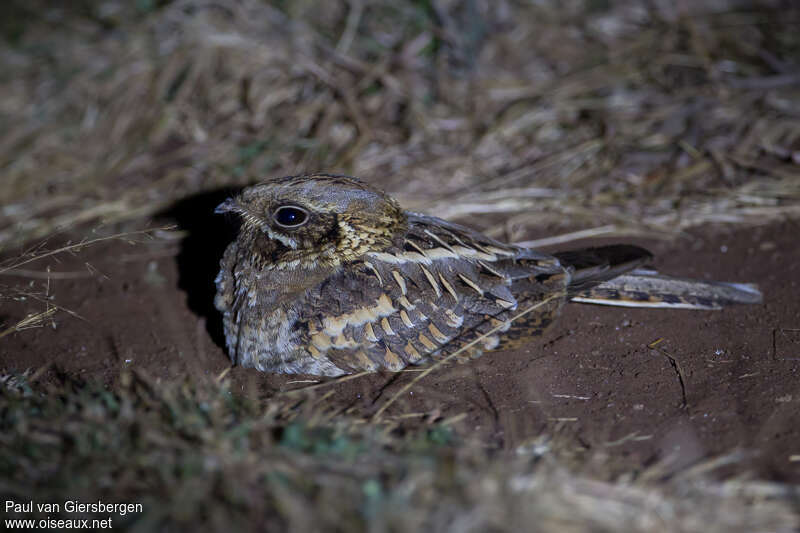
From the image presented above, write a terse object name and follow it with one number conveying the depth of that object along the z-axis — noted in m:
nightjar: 5.09
